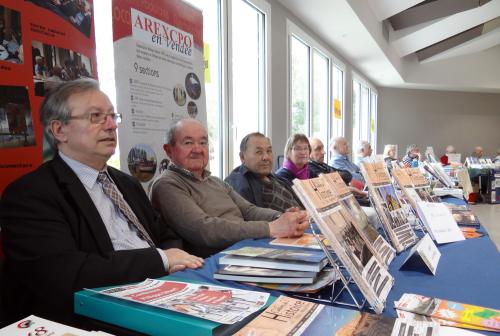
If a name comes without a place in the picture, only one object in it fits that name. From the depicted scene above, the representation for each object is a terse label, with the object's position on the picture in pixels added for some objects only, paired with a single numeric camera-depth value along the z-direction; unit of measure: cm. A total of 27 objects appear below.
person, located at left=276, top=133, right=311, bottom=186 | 334
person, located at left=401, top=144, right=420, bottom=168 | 656
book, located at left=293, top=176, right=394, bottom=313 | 84
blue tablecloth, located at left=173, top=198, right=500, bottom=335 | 96
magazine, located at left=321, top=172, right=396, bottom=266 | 115
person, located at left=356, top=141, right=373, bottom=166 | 671
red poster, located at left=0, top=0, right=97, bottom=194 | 144
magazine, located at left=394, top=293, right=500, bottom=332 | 78
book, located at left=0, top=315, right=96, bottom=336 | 62
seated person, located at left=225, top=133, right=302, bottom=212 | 253
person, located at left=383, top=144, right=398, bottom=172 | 802
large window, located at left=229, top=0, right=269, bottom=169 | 362
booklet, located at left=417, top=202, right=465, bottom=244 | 158
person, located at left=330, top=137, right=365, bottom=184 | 514
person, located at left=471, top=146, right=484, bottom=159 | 1012
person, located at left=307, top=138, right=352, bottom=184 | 410
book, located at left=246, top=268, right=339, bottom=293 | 95
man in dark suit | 107
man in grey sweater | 158
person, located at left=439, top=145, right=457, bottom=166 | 1048
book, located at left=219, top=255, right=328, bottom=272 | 96
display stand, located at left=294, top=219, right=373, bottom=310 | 88
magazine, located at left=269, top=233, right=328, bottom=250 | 125
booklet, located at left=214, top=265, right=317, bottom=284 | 96
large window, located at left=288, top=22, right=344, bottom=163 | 504
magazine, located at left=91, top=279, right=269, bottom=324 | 74
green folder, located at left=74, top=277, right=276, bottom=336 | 70
